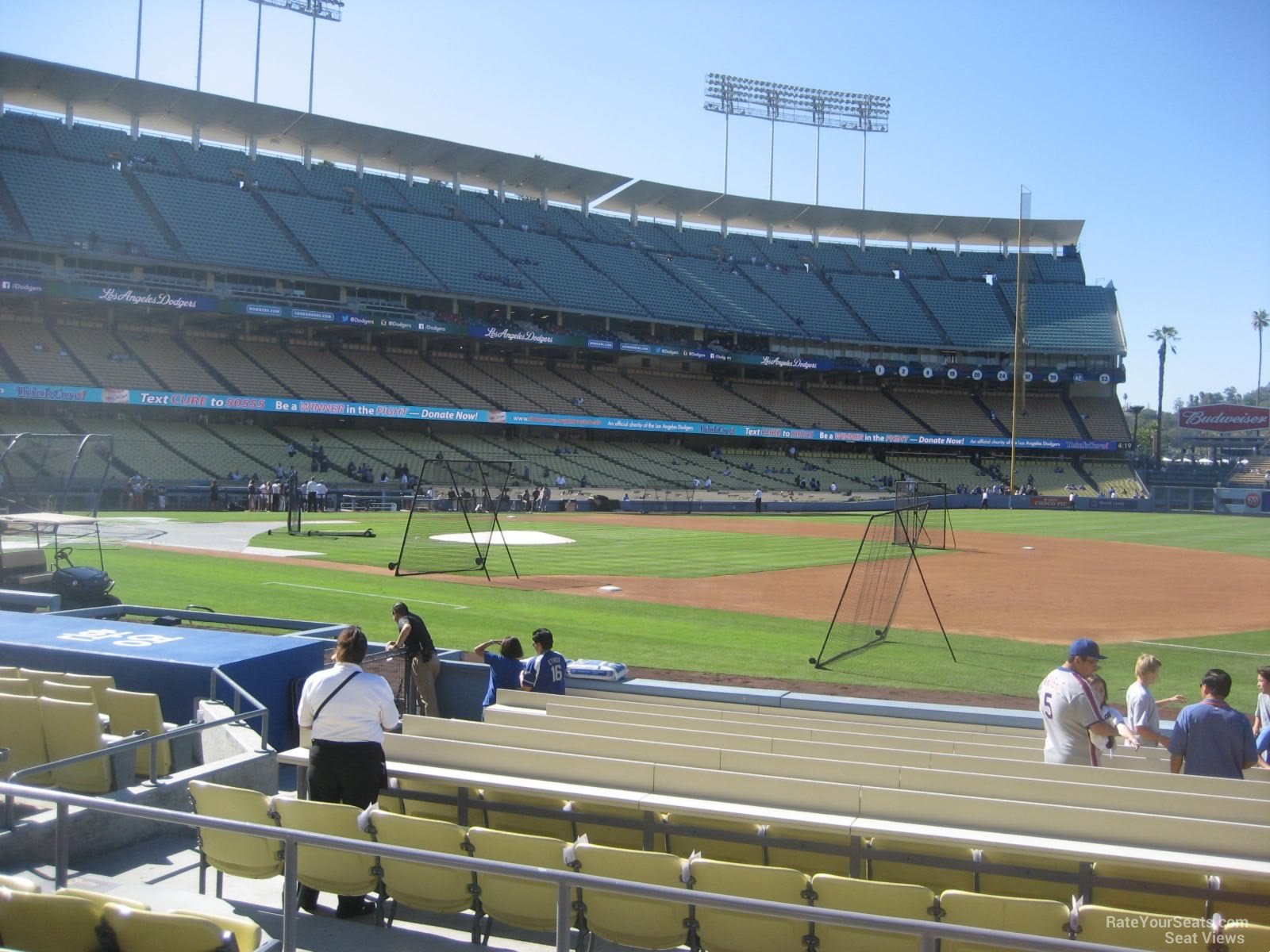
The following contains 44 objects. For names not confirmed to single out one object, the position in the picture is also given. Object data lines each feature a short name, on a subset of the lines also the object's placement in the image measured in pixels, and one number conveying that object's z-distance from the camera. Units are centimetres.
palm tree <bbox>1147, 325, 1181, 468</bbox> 13338
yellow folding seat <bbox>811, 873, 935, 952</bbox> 469
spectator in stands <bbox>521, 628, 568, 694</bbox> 1034
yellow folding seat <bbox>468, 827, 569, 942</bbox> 528
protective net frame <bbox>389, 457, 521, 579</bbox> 2694
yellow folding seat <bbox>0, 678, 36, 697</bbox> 791
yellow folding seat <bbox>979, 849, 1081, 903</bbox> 549
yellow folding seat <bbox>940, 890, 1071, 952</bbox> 461
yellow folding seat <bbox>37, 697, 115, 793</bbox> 696
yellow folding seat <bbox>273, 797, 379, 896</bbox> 567
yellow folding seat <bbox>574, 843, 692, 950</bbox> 501
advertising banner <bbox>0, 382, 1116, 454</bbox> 4938
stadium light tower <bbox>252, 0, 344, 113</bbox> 6669
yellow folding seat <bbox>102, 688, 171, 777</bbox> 784
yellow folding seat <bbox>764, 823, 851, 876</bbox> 579
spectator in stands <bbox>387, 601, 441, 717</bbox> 1038
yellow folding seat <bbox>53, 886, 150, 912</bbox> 405
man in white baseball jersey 734
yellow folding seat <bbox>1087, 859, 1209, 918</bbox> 525
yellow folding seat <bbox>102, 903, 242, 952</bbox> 378
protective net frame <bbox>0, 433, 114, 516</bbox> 1792
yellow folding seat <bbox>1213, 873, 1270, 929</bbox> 511
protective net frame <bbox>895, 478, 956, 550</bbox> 2461
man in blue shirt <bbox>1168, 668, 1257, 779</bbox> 704
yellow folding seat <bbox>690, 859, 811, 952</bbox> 483
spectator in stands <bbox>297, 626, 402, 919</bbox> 632
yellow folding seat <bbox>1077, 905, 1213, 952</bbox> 456
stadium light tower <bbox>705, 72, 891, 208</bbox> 8800
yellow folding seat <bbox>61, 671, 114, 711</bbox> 845
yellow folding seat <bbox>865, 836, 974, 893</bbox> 564
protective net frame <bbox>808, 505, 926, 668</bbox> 1791
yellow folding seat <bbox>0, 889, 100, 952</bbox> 395
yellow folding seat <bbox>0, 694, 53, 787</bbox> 710
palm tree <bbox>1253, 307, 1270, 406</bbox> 16388
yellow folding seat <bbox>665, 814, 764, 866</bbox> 602
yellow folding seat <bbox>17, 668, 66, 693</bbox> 845
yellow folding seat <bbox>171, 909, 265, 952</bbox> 411
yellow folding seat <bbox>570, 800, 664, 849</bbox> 619
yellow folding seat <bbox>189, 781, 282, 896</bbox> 566
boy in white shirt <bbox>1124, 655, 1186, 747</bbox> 848
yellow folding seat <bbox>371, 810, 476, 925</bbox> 546
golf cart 1717
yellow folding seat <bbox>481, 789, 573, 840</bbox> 642
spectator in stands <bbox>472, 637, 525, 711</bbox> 1046
